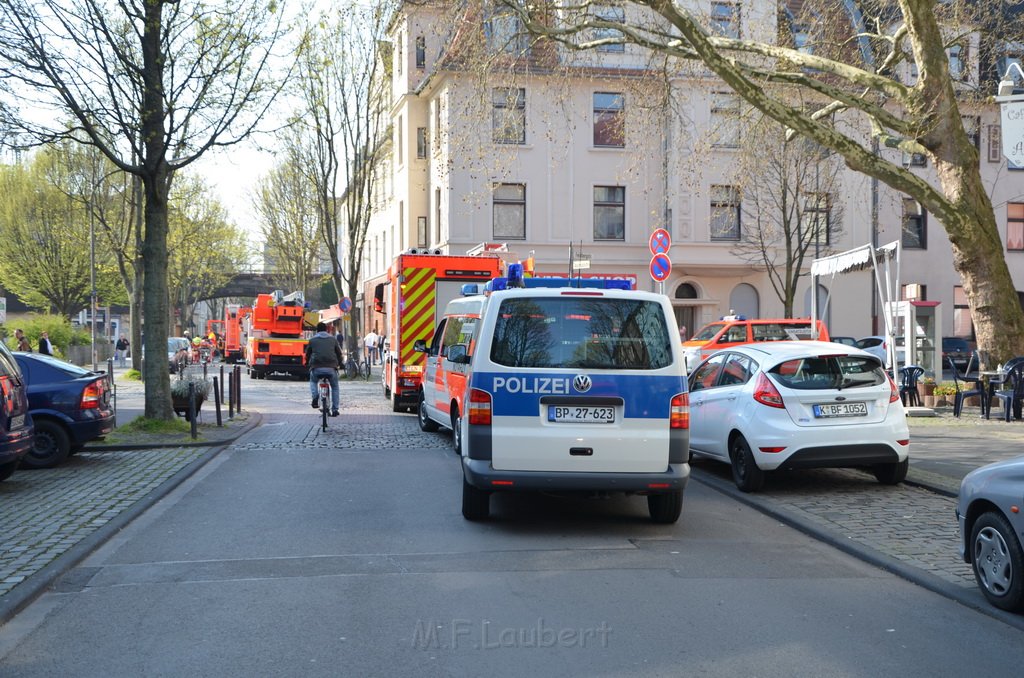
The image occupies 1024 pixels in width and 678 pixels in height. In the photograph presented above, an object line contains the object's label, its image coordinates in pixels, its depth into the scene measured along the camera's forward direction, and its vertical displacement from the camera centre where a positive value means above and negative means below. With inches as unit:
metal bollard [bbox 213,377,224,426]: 614.5 -28.6
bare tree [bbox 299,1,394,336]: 1205.7 +285.6
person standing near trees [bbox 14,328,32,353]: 915.4 +6.7
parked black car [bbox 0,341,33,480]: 364.2 -26.9
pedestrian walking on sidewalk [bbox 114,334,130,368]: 1940.2 -5.2
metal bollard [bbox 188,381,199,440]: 548.5 -37.5
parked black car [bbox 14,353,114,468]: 453.1 -29.1
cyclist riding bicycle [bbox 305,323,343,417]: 629.6 -8.8
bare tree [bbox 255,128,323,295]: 1866.4 +251.2
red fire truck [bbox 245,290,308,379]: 1341.0 +13.8
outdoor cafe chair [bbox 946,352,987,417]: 629.4 -33.4
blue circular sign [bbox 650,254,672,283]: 609.0 +49.7
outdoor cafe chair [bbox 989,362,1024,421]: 588.7 -29.4
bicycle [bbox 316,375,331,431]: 621.3 -30.0
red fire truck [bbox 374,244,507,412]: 685.3 +42.8
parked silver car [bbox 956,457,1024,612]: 209.8 -42.0
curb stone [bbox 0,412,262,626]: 221.9 -57.7
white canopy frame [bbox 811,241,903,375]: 647.8 +57.0
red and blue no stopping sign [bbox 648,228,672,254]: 621.3 +65.7
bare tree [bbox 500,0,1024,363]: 547.5 +131.4
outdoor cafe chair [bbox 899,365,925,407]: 671.8 -26.5
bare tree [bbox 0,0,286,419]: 548.1 +151.3
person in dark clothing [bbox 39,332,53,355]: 1079.0 +2.6
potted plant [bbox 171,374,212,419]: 617.6 -29.0
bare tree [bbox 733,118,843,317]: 1011.3 +169.2
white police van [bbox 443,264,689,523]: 297.3 -20.2
